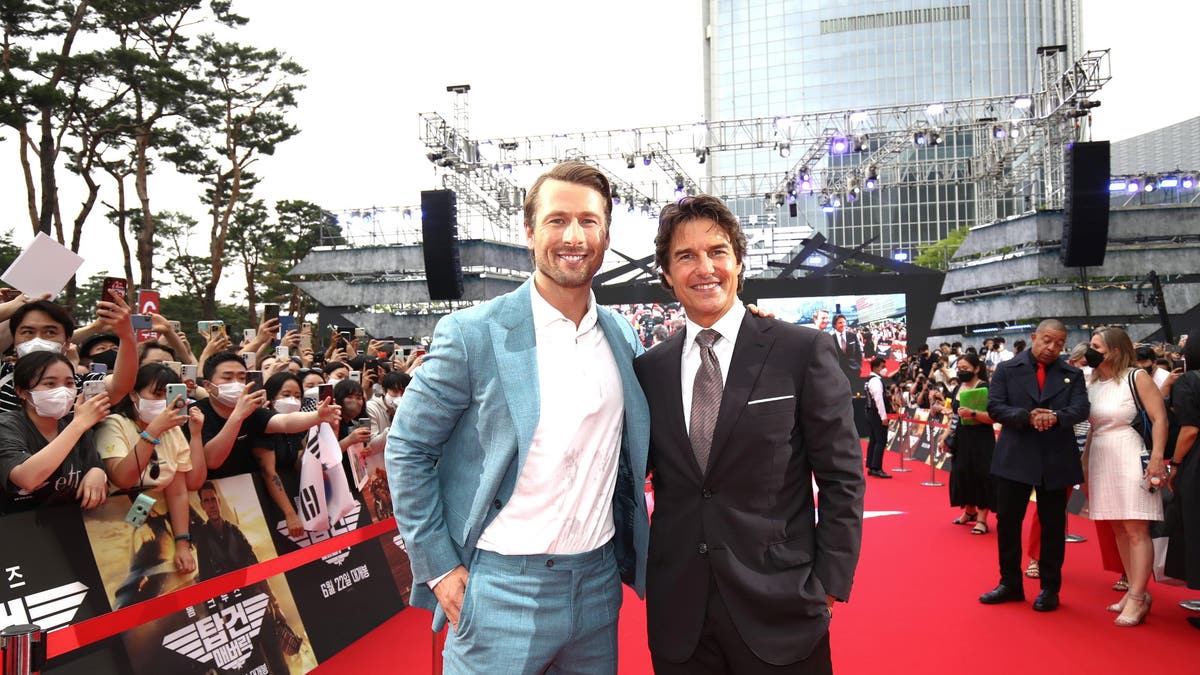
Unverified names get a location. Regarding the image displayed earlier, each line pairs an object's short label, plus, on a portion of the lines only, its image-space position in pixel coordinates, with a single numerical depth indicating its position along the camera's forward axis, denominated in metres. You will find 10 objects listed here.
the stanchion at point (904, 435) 13.37
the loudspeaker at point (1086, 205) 19.17
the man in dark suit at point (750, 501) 2.06
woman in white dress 4.62
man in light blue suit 2.03
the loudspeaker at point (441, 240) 22.31
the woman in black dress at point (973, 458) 7.09
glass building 66.62
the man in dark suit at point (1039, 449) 4.75
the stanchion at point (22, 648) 1.99
